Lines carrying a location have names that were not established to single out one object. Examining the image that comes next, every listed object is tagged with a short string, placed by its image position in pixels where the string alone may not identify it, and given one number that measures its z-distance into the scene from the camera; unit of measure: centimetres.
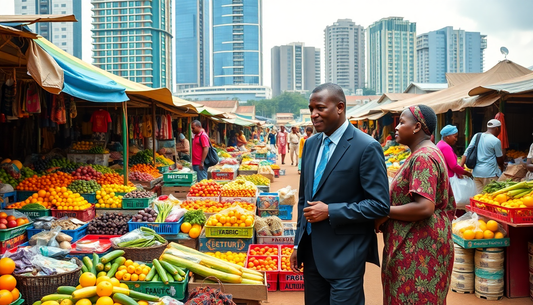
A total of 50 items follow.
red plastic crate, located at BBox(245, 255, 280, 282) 525
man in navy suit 257
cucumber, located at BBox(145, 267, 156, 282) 428
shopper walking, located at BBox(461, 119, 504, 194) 754
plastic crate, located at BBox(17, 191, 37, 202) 766
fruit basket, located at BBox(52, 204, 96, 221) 681
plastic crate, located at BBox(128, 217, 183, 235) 600
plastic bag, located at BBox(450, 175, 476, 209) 719
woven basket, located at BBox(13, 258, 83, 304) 403
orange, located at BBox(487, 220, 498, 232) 516
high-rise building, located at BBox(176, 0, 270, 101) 13825
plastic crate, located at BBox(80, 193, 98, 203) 763
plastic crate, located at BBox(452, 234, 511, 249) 505
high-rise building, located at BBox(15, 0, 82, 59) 8394
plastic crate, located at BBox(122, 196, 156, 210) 733
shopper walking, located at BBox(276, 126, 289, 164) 2254
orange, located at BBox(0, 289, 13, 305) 371
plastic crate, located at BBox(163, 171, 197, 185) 995
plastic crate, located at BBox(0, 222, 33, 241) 534
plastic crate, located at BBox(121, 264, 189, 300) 425
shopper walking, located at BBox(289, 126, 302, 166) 1924
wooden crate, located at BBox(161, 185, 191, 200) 999
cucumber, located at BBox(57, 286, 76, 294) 385
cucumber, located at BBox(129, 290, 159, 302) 380
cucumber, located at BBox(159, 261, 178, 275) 435
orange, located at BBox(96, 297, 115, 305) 361
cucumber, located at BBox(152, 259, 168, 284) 423
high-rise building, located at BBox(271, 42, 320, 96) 16300
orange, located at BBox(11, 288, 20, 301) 386
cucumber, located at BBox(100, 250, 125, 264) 437
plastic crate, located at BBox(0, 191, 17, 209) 715
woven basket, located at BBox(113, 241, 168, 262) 490
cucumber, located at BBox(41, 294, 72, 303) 368
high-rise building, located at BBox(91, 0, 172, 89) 8725
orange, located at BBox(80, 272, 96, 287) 393
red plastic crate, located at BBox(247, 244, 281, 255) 583
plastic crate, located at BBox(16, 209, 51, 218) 671
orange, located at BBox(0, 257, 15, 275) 397
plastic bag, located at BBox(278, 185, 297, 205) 902
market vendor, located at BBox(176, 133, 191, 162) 1545
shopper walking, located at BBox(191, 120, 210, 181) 1027
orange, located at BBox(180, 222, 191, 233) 609
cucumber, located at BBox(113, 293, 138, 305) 364
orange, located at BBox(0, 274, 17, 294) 386
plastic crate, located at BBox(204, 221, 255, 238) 588
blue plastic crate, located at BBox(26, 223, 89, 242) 574
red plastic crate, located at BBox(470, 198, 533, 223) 486
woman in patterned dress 273
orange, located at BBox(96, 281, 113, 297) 369
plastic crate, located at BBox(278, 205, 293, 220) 907
